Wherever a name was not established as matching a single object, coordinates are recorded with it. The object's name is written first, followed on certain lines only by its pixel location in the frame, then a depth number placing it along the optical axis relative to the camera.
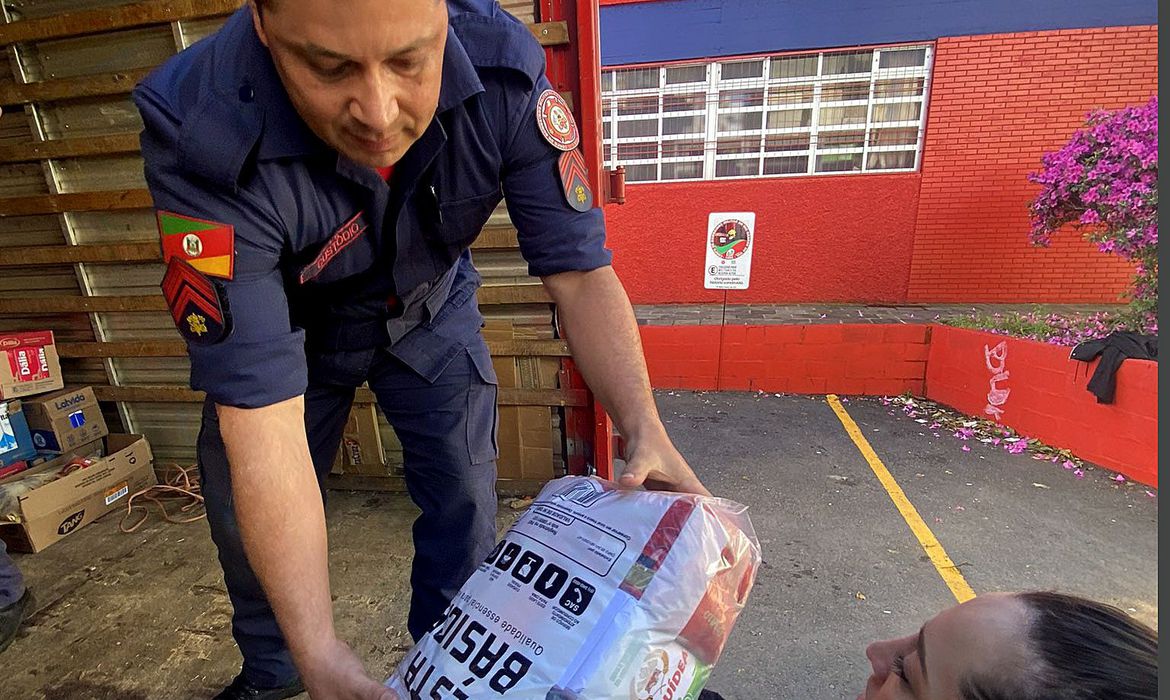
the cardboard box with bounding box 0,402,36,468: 2.97
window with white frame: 6.60
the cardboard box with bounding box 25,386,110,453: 3.09
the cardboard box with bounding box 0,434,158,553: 2.77
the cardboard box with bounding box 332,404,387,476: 3.14
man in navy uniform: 0.97
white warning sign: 5.22
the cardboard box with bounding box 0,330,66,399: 2.98
